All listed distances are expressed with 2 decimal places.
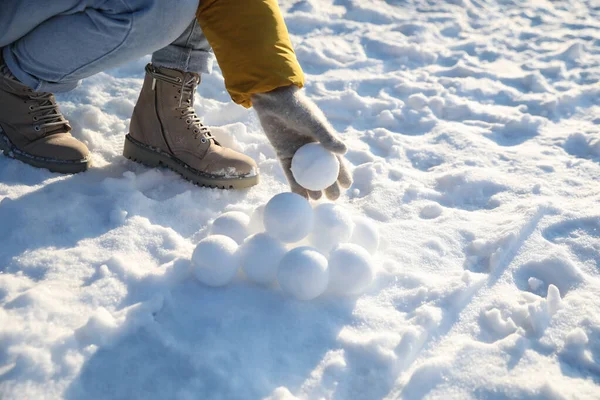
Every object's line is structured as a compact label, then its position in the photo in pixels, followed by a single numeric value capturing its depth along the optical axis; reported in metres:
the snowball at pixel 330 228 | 1.62
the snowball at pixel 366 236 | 1.69
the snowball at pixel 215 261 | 1.50
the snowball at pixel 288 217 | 1.55
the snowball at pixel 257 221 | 1.72
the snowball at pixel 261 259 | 1.53
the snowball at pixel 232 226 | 1.69
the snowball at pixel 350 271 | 1.50
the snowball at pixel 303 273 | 1.45
